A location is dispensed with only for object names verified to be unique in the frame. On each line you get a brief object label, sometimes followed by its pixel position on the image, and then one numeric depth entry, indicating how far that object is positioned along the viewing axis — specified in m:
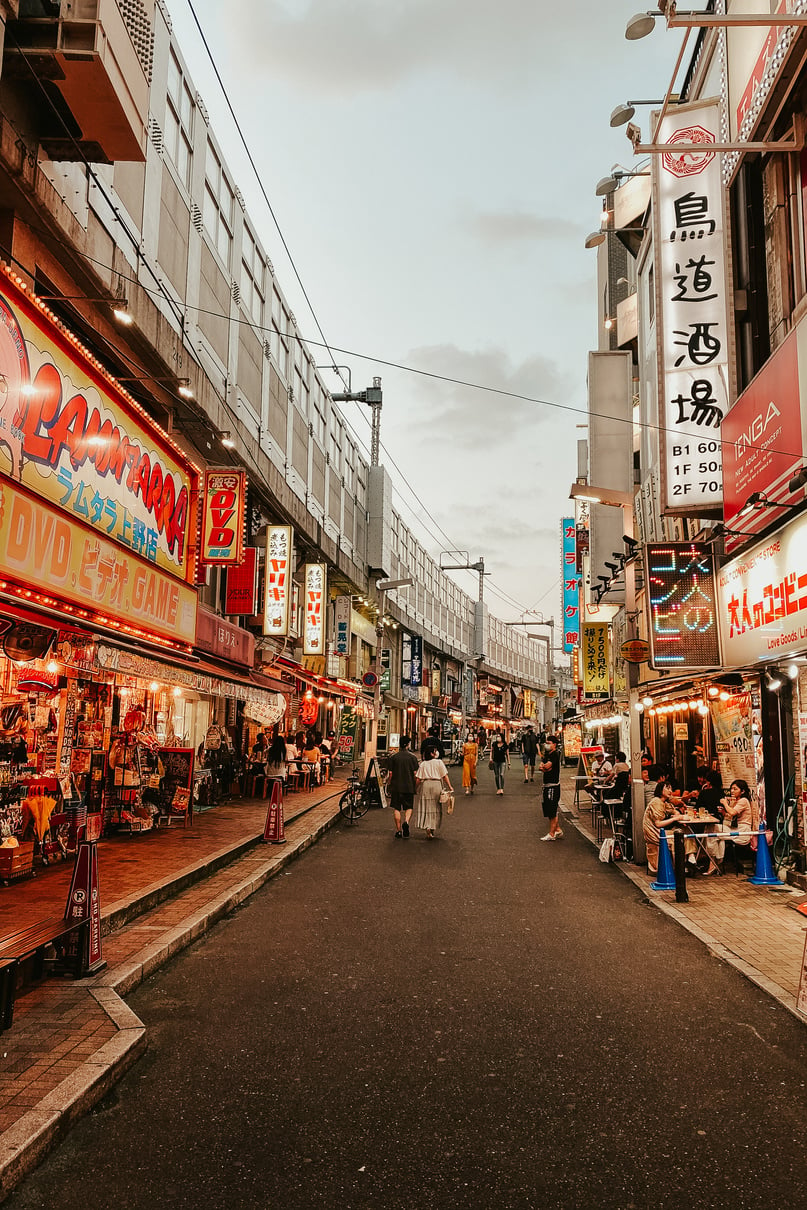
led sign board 12.52
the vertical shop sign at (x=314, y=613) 26.66
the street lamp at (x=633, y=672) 12.66
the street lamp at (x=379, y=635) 27.28
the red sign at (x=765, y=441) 9.55
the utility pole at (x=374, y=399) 38.66
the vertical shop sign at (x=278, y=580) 21.59
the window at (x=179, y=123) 16.55
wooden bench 5.24
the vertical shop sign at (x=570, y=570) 42.88
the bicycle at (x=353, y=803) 17.98
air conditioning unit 8.55
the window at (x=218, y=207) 19.19
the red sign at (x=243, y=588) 19.91
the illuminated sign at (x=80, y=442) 7.56
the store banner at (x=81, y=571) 7.37
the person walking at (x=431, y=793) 15.51
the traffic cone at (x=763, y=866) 10.99
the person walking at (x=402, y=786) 15.72
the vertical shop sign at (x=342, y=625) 32.38
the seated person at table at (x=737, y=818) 11.62
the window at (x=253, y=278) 22.12
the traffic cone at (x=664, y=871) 10.84
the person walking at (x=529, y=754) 33.75
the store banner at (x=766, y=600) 9.39
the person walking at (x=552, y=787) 15.69
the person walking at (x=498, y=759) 26.33
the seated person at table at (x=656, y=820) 11.82
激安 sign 14.41
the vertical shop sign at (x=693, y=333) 12.33
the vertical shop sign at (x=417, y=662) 53.06
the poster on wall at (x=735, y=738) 12.80
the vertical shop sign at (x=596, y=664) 34.16
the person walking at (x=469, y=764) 25.75
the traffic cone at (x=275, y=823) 13.66
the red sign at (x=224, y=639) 14.95
